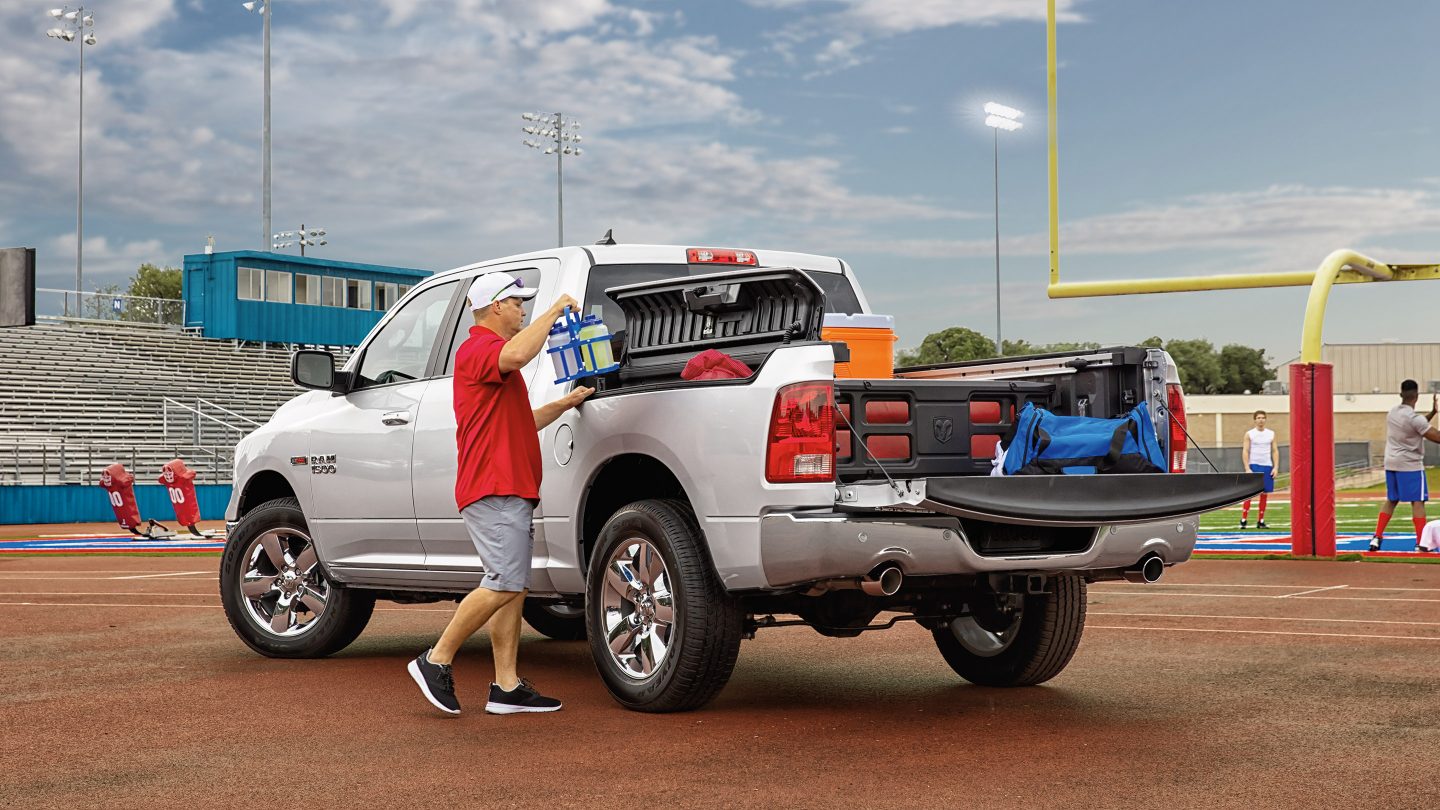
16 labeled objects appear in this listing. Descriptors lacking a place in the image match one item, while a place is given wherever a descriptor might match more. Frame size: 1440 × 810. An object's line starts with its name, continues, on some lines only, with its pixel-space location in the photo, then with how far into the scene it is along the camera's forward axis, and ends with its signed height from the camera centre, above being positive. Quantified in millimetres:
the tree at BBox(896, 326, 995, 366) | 89125 +4567
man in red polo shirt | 6934 -286
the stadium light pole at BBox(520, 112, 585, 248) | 69369 +13049
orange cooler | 7505 +378
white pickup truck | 6188 -279
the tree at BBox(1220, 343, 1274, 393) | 133125 +4591
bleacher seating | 40000 +956
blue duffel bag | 6738 -93
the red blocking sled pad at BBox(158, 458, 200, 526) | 26891 -1100
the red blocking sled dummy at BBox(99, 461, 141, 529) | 26516 -1196
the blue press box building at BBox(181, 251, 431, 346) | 57781 +4918
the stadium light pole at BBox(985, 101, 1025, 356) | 51625 +10269
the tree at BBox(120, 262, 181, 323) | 116375 +10666
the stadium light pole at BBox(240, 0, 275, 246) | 53281 +8546
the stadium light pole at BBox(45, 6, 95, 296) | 68875 +17764
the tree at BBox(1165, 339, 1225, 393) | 126625 +4695
